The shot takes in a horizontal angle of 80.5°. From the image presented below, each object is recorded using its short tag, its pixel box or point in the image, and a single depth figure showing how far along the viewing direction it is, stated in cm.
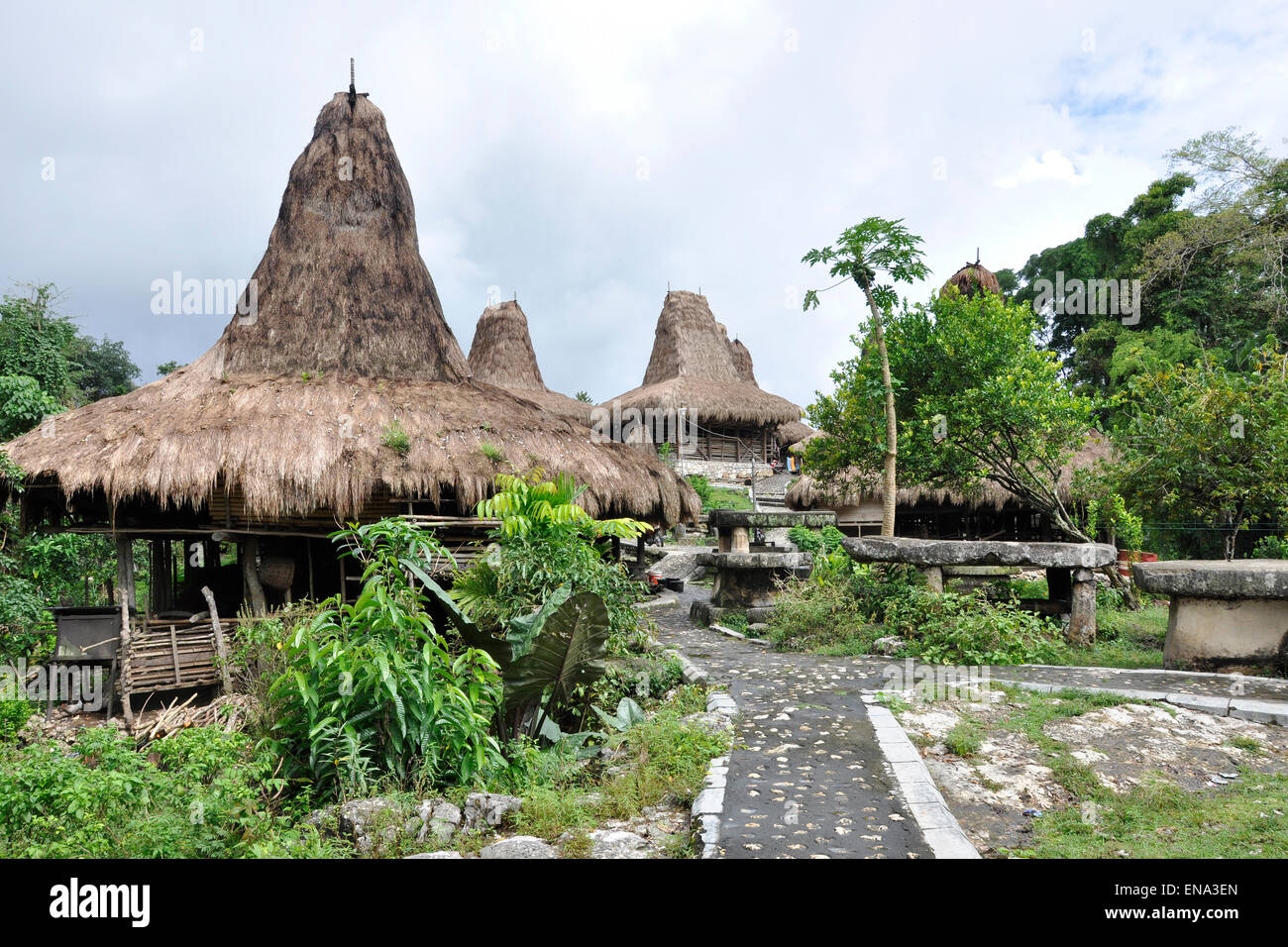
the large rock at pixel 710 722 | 564
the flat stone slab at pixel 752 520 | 1309
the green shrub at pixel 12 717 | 779
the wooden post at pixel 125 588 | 863
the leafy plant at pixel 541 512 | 695
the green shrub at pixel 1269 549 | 1391
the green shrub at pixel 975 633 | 797
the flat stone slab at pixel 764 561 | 1134
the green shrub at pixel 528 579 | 678
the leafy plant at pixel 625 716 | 614
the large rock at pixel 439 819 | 424
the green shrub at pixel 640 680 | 728
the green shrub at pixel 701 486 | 2384
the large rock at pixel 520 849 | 382
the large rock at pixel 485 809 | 445
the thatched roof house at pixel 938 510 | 1831
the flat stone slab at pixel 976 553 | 830
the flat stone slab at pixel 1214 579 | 664
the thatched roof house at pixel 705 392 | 2647
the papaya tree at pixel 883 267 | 1079
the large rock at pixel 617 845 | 389
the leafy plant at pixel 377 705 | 477
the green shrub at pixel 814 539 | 1496
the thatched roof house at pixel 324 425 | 925
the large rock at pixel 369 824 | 414
